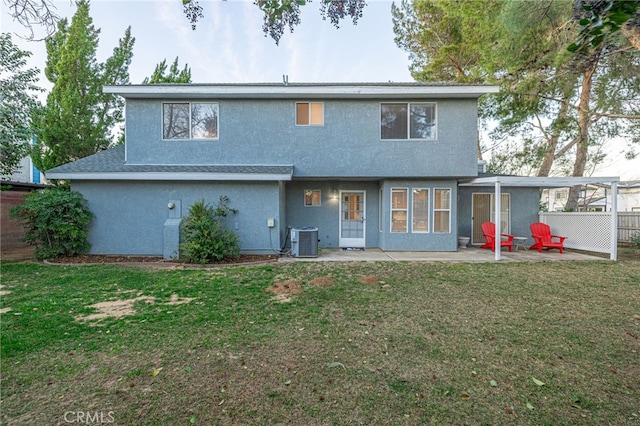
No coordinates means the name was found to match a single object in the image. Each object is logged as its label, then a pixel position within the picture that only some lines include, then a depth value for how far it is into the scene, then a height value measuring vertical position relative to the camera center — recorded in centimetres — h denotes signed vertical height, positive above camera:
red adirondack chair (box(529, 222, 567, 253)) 950 -80
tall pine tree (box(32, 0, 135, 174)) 1327 +553
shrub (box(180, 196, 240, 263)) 765 -67
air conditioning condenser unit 858 -87
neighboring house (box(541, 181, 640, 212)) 2353 +143
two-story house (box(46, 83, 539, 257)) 863 +185
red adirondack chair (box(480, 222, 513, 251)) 978 -76
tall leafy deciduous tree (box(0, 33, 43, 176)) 1008 +412
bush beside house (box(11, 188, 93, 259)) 771 -17
